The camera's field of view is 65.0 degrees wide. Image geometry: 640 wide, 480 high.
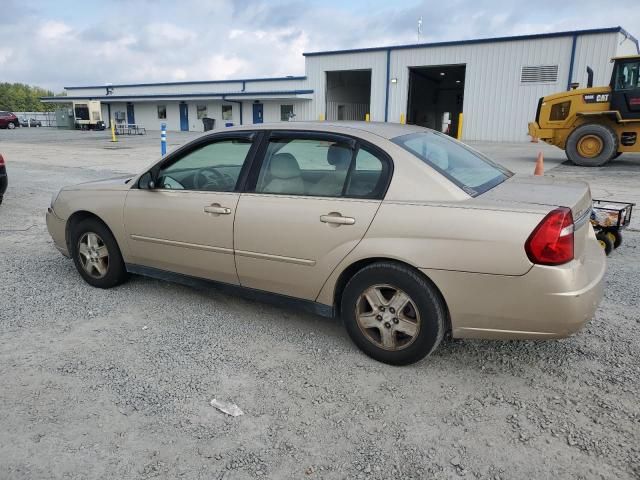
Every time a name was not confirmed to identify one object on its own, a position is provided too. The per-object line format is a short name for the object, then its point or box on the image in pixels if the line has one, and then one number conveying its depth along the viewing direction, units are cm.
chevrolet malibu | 278
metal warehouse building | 2506
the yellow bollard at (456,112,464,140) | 2645
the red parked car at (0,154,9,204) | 794
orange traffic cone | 1022
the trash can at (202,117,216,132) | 3894
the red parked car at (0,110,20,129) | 4481
